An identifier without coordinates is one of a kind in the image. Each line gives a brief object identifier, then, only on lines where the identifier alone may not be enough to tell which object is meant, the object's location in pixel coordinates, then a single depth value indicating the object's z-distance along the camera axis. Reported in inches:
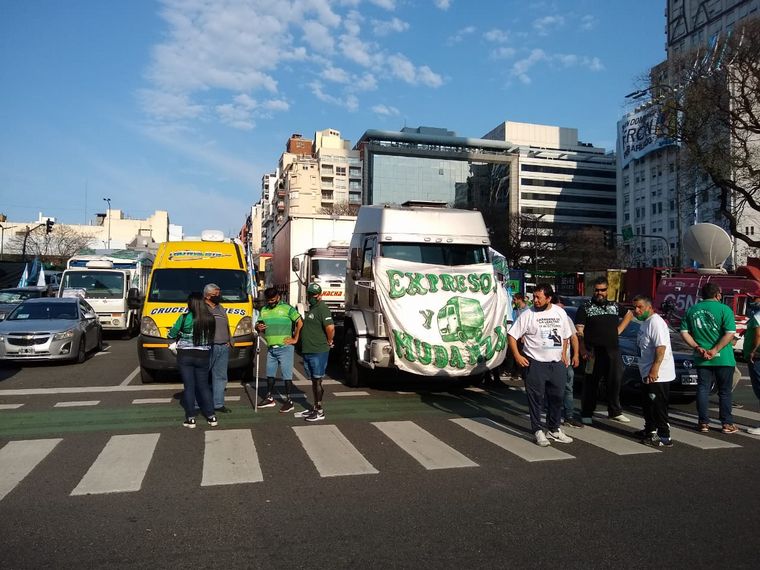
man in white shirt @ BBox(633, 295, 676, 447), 289.4
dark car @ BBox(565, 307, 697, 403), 386.0
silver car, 531.2
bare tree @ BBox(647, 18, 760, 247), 1024.2
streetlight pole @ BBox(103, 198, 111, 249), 4301.7
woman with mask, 322.0
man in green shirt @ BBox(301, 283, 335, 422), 347.9
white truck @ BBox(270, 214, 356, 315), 692.1
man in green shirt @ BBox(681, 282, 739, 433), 309.9
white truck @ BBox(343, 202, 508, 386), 406.0
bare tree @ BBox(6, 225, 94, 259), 3341.5
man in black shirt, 337.1
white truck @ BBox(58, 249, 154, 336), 826.8
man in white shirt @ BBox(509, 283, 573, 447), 286.4
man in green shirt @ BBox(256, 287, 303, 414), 365.4
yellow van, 439.2
